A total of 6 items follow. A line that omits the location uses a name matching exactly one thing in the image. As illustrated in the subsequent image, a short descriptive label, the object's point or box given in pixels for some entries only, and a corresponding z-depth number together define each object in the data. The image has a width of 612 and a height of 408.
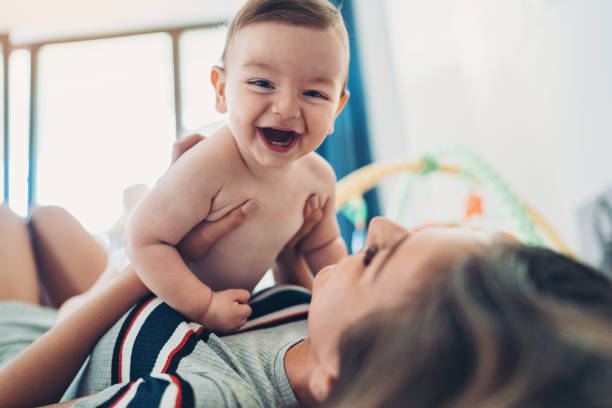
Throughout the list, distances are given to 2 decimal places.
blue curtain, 3.15
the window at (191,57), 3.64
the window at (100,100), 2.96
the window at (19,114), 3.67
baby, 0.64
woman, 0.45
